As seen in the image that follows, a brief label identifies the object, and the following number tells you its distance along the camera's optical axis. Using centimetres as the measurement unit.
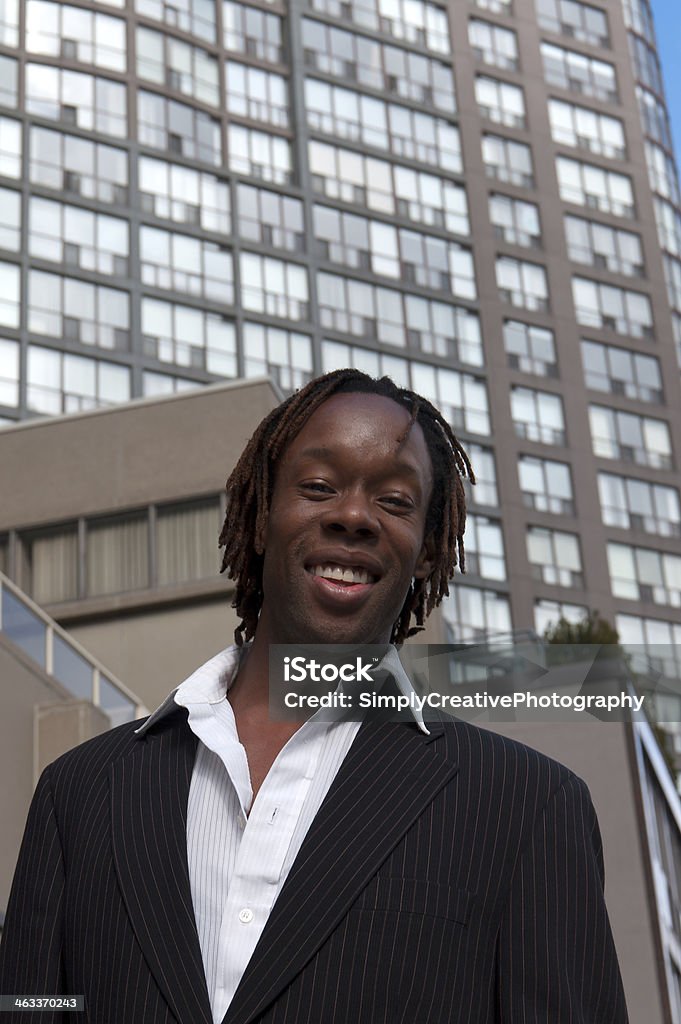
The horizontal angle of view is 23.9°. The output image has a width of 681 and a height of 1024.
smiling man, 256
